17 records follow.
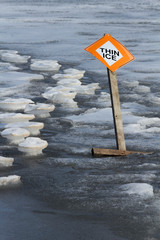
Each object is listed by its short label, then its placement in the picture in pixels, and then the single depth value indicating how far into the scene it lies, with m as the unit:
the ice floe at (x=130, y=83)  14.46
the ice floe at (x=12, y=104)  11.71
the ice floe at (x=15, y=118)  10.53
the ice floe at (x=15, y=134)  9.28
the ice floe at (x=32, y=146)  8.61
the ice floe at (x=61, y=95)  12.35
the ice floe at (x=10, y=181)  6.99
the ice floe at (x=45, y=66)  17.23
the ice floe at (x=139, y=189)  6.66
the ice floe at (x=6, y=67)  17.01
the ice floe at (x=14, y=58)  18.86
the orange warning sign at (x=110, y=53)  8.39
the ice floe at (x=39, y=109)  11.22
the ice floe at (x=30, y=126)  9.88
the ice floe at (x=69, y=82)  14.43
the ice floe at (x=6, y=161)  7.87
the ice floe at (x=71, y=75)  15.49
